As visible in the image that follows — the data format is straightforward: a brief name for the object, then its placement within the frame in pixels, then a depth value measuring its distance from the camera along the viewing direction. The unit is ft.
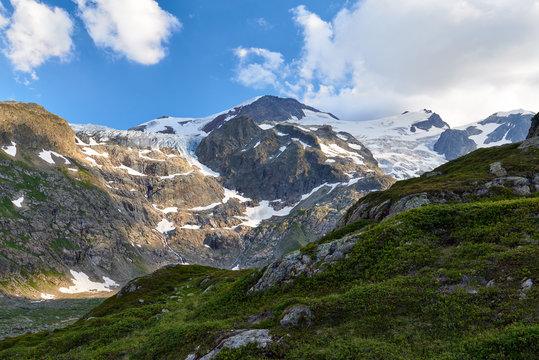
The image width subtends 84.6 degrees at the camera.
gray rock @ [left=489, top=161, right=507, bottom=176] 146.13
